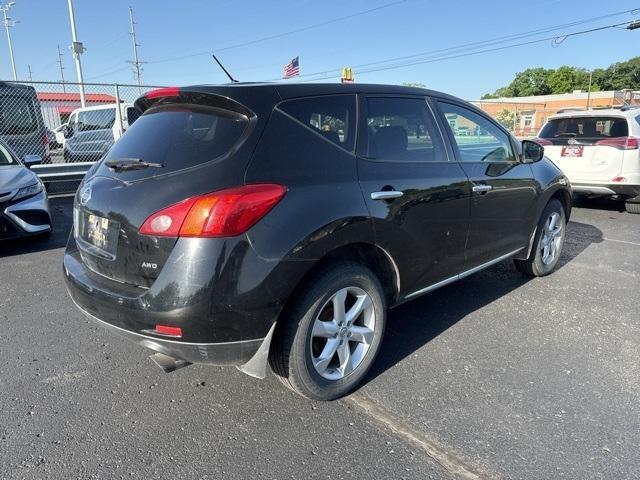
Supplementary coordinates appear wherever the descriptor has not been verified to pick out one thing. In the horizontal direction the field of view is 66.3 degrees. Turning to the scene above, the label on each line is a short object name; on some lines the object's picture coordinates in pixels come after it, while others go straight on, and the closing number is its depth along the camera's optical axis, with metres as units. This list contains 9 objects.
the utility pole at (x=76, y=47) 20.28
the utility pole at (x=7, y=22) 45.58
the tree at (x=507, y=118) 24.70
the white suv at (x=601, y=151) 7.32
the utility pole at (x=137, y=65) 57.44
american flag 17.53
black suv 2.19
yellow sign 11.52
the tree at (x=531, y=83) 89.62
